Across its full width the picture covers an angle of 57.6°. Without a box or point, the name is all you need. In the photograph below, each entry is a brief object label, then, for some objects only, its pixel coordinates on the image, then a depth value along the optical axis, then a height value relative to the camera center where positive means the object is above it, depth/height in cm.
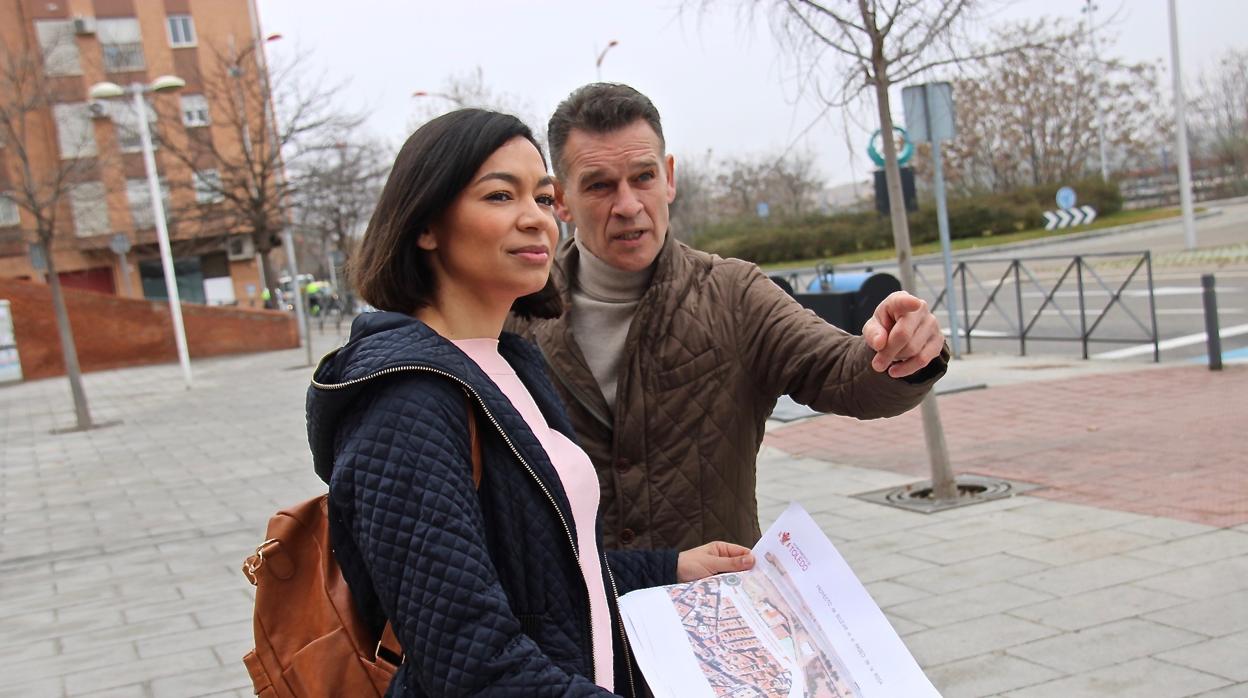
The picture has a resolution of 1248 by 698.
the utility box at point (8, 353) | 2677 -42
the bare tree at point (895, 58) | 687 +97
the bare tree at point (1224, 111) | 4744 +258
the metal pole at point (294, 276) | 2906 +55
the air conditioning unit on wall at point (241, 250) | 4397 +212
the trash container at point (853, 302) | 933 -65
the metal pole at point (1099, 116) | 4153 +270
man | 234 -23
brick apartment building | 4028 +615
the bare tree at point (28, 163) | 1542 +240
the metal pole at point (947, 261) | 1230 -61
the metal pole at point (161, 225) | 2030 +160
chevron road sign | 3578 -74
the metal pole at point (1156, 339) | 1192 -165
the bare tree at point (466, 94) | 3164 +511
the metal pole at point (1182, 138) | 2480 +92
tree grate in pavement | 675 -173
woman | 137 -22
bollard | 1059 -140
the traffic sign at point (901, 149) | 892 +57
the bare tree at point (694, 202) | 4525 +190
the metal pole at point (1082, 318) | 1305 -146
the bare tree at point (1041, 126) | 4234 +263
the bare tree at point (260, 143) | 2773 +407
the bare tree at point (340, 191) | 3053 +297
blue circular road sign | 3525 -11
